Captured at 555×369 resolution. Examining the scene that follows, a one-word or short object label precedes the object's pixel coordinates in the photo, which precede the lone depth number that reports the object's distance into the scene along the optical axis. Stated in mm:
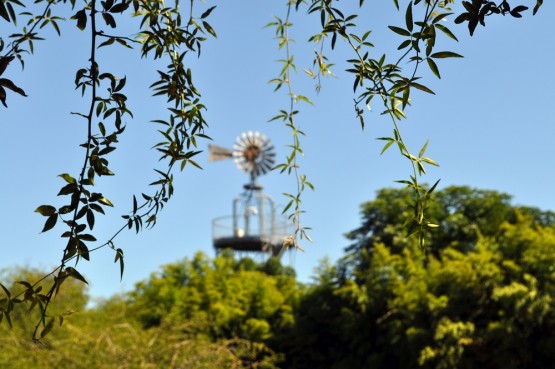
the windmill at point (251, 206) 31703
